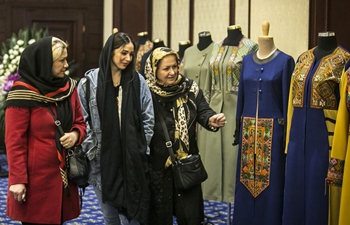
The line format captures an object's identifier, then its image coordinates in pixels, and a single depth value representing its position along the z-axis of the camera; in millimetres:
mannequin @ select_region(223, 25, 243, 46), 4992
